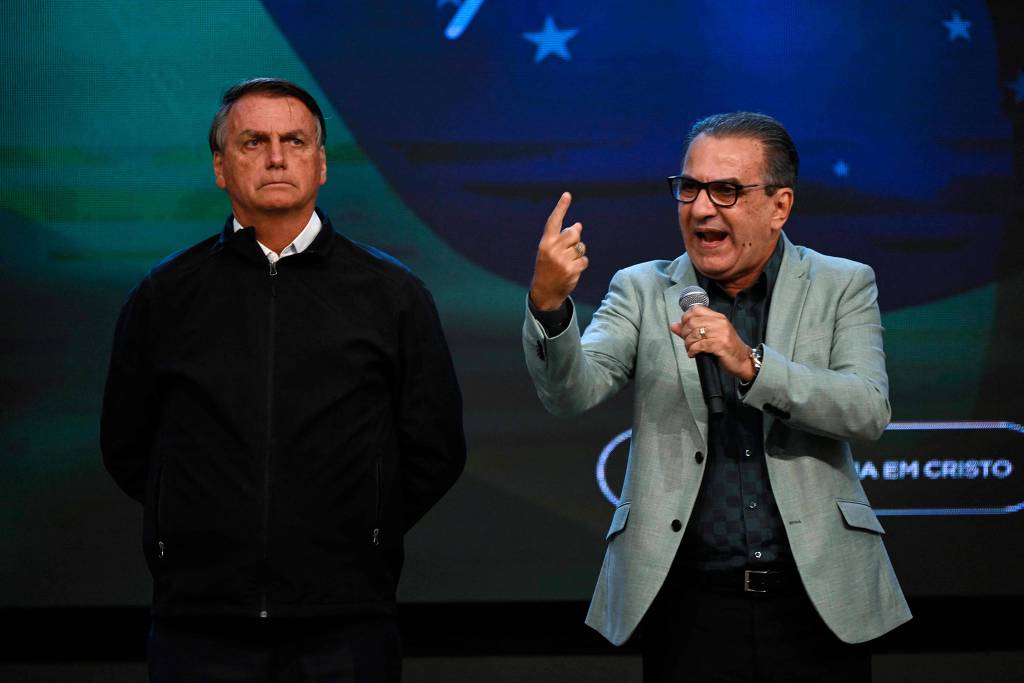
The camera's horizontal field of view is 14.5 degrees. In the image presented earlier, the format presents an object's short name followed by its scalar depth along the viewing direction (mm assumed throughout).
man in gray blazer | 6309
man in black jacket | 6339
